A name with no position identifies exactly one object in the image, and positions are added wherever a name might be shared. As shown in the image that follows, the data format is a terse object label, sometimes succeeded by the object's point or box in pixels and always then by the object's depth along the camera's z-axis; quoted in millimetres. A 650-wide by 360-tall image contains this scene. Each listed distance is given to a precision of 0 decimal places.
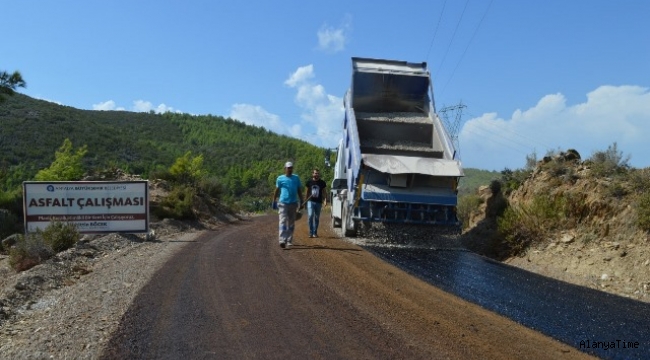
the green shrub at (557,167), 12938
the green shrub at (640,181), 9938
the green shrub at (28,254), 10188
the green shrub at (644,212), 8984
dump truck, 11992
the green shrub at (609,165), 11438
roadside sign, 12672
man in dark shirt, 12289
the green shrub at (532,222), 11164
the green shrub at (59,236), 11227
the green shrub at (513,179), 14695
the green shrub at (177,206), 18688
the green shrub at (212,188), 27203
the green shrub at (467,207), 16031
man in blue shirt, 10281
